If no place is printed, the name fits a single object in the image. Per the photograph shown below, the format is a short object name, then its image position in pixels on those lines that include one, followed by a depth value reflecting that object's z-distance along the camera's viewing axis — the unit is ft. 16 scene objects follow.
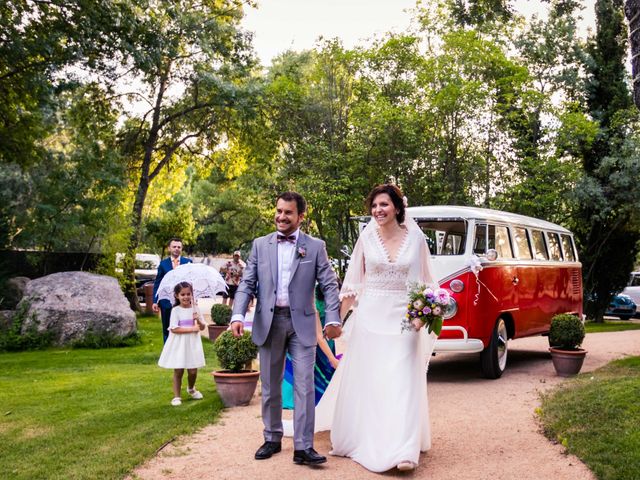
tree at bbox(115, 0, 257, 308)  74.30
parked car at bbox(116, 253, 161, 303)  93.74
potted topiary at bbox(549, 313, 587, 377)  37.01
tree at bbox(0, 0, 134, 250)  47.37
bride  19.65
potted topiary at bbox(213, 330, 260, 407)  28.37
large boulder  51.44
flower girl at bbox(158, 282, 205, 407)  28.40
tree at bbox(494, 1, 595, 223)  71.72
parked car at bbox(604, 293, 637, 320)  100.78
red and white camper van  33.86
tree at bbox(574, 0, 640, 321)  76.38
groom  19.77
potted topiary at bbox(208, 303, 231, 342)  52.06
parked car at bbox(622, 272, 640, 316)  102.89
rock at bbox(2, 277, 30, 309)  57.47
